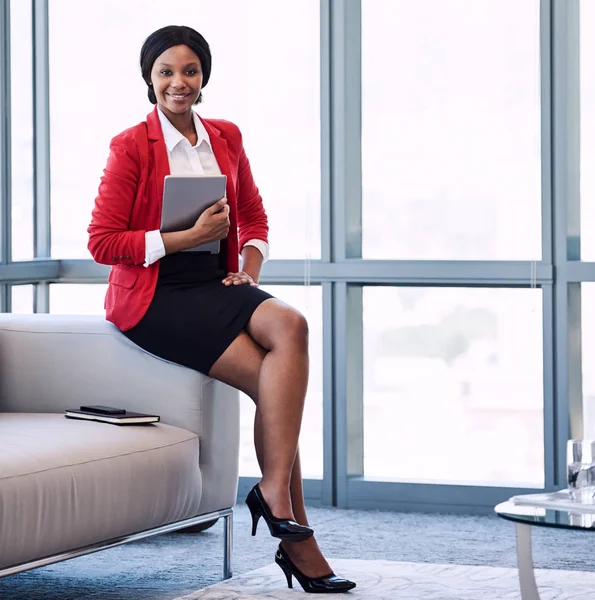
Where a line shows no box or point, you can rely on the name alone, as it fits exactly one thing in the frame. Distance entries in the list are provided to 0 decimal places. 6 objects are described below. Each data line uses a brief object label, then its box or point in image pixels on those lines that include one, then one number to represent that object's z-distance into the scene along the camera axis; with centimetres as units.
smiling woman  480
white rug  474
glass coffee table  359
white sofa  414
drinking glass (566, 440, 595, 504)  395
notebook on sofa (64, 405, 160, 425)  478
